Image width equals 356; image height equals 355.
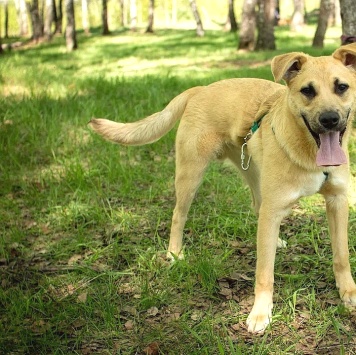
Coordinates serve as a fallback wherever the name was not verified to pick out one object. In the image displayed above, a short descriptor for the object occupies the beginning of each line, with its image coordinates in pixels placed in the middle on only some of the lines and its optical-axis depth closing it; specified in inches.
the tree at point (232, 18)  1003.9
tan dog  119.1
